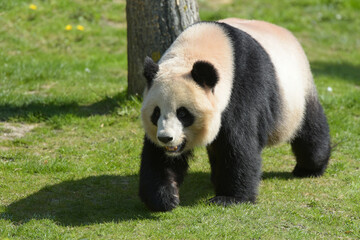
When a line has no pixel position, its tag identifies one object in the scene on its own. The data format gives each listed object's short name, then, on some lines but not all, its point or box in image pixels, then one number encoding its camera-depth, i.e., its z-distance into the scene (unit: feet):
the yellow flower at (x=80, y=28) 76.42
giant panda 31.60
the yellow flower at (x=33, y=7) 78.12
